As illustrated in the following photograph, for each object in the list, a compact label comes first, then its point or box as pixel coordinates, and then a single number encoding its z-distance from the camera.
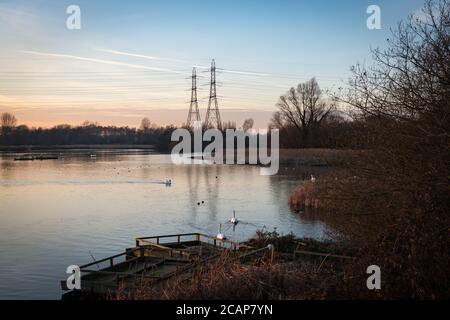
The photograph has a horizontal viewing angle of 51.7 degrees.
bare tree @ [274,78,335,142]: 77.00
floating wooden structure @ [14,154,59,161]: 80.53
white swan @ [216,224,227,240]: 18.19
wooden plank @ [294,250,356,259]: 12.93
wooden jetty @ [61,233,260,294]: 12.38
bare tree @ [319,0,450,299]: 7.10
